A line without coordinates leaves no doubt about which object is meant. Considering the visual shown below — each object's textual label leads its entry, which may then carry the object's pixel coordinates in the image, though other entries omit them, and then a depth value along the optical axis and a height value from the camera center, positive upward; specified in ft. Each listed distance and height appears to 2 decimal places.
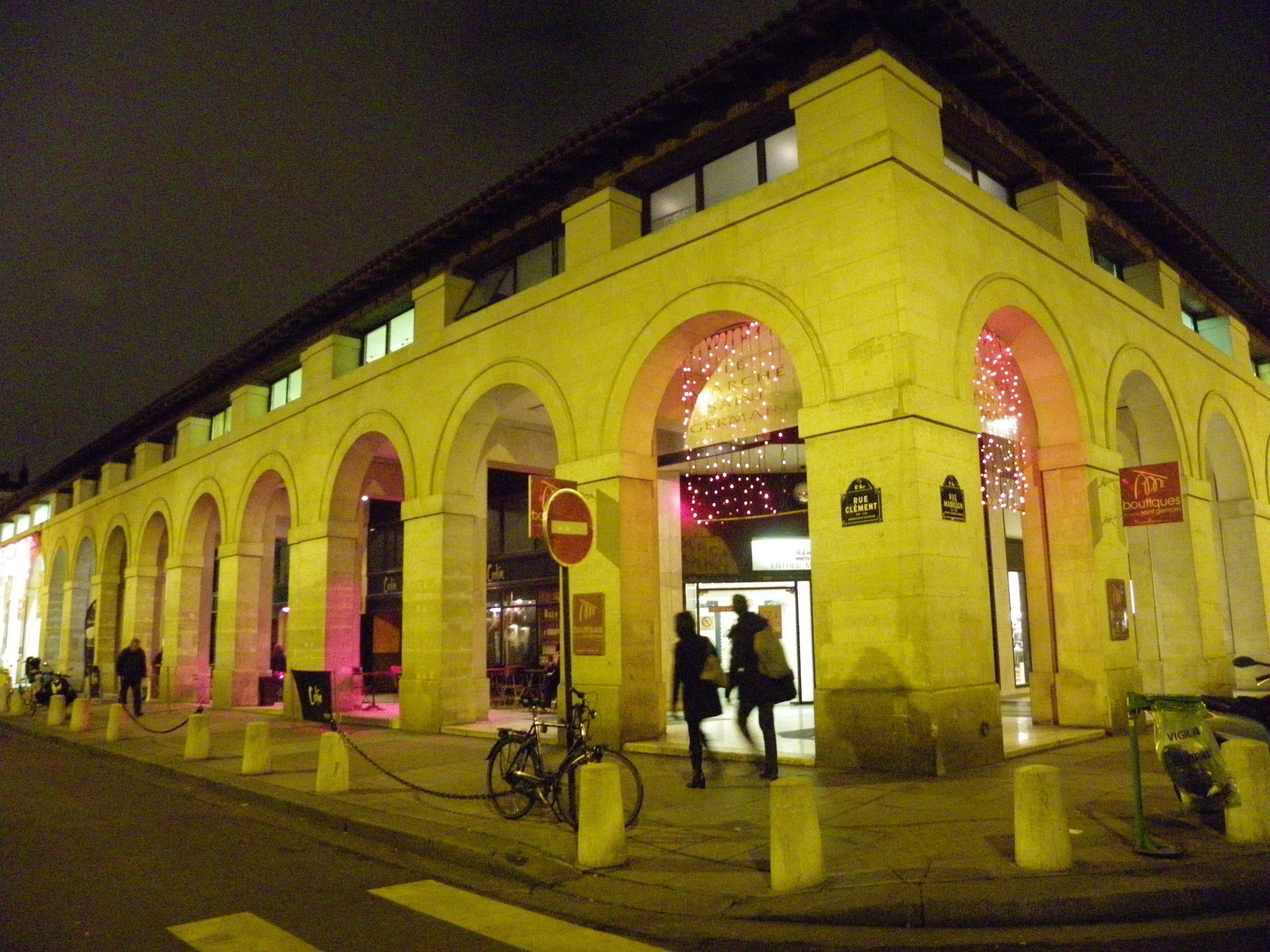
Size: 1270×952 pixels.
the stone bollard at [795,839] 19.30 -4.71
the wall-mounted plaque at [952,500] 33.60 +4.04
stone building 33.83 +10.75
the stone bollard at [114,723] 53.47 -5.40
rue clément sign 32.94 +3.93
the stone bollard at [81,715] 62.23 -5.69
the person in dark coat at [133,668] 67.62 -2.79
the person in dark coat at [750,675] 30.96 -2.01
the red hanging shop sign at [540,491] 31.78 +4.52
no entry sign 25.54 +2.64
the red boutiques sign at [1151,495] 43.16 +5.29
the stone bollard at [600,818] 21.95 -4.73
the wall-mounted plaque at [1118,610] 42.29 -0.10
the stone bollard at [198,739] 43.78 -5.25
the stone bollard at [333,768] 33.06 -5.11
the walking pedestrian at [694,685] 30.96 -2.33
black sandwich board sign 57.93 -4.37
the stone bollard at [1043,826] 19.44 -4.57
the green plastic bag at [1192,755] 21.75 -3.57
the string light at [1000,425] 45.68 +9.89
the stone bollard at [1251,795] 21.20 -4.38
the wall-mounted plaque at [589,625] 41.70 -0.24
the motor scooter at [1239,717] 26.40 -3.28
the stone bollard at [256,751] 38.60 -5.24
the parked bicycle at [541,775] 25.85 -4.62
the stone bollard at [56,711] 66.28 -5.69
